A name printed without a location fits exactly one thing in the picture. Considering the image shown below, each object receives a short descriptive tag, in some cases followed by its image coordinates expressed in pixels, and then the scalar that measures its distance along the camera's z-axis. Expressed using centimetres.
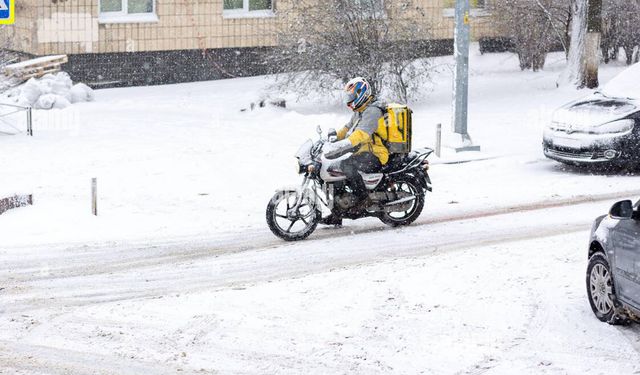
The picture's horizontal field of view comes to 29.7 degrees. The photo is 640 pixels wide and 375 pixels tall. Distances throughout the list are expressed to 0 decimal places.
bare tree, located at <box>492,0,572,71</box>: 2642
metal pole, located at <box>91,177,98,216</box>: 1403
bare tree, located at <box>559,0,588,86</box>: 2409
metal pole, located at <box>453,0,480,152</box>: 1827
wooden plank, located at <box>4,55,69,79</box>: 2395
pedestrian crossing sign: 1254
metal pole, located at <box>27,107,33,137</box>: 1987
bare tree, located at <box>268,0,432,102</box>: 2194
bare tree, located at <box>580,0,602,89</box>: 2392
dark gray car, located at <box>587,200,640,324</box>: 858
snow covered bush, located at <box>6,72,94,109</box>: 2302
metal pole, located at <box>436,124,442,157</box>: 1803
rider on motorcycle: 1298
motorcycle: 1284
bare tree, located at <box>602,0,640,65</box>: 2702
